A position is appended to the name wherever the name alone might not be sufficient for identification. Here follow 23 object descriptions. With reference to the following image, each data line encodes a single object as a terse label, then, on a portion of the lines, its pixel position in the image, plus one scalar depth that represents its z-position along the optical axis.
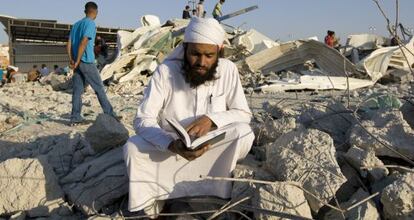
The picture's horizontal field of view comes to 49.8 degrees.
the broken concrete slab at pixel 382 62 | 9.91
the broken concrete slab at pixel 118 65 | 11.22
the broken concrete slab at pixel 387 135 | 2.60
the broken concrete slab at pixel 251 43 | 12.41
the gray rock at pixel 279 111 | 3.60
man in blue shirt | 5.60
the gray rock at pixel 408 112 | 3.15
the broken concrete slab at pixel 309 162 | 2.26
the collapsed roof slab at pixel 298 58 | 10.09
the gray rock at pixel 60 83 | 12.27
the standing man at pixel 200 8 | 12.72
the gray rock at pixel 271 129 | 2.97
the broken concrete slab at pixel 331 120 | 3.21
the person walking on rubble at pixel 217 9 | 13.69
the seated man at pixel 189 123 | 2.48
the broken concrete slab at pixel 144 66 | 11.41
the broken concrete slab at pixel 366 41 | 13.23
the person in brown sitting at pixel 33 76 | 15.60
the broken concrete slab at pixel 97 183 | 2.84
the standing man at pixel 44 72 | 16.33
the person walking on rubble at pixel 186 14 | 15.43
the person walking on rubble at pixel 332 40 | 14.33
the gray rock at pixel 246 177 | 2.37
